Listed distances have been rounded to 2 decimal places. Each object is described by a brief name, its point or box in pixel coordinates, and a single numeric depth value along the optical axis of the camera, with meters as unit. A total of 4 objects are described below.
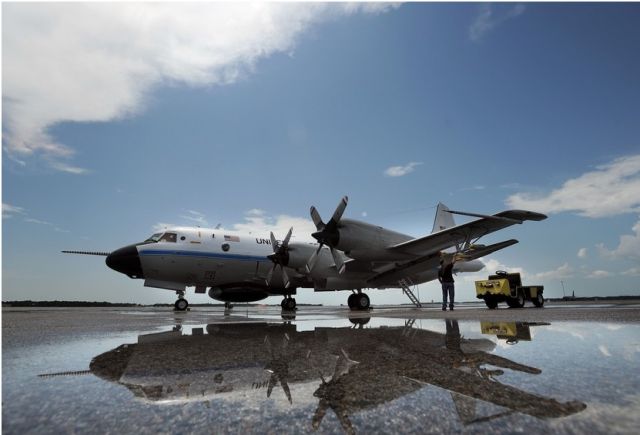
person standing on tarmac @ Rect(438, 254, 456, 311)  13.80
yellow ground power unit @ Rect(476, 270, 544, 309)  16.28
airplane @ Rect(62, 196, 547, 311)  13.73
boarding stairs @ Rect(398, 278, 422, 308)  16.94
